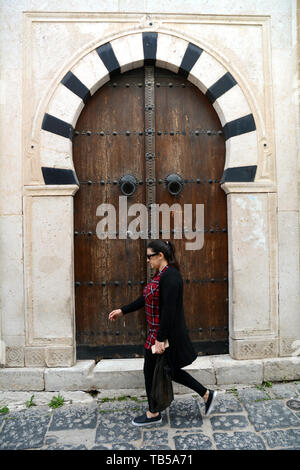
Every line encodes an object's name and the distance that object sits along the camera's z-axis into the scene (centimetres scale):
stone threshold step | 300
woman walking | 233
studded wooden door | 326
